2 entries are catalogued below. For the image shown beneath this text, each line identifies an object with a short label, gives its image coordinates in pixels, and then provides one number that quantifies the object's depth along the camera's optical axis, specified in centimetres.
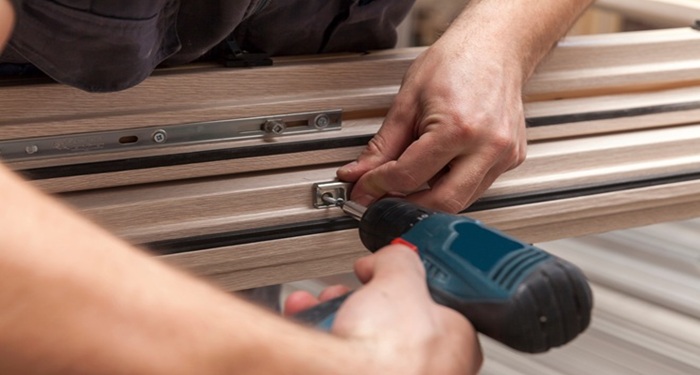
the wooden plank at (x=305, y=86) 106
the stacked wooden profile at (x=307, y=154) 107
